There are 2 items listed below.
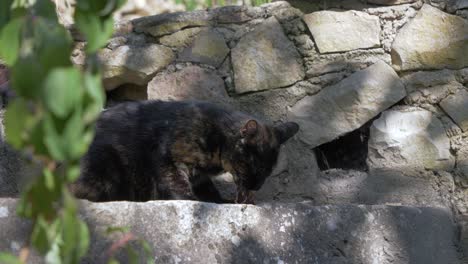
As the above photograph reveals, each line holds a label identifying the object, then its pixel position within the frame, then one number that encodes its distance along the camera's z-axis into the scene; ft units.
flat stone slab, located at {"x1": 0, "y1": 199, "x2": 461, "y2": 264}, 18.53
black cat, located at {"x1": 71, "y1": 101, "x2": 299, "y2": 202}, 25.44
